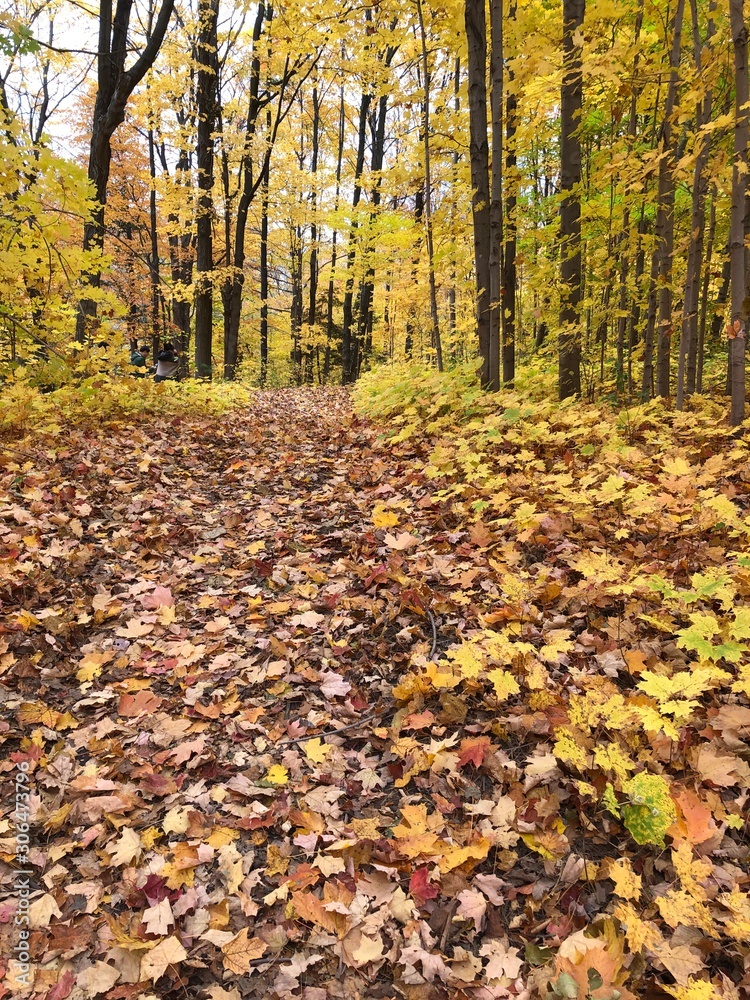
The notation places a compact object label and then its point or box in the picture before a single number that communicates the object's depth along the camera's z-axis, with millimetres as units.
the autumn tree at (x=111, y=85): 8930
